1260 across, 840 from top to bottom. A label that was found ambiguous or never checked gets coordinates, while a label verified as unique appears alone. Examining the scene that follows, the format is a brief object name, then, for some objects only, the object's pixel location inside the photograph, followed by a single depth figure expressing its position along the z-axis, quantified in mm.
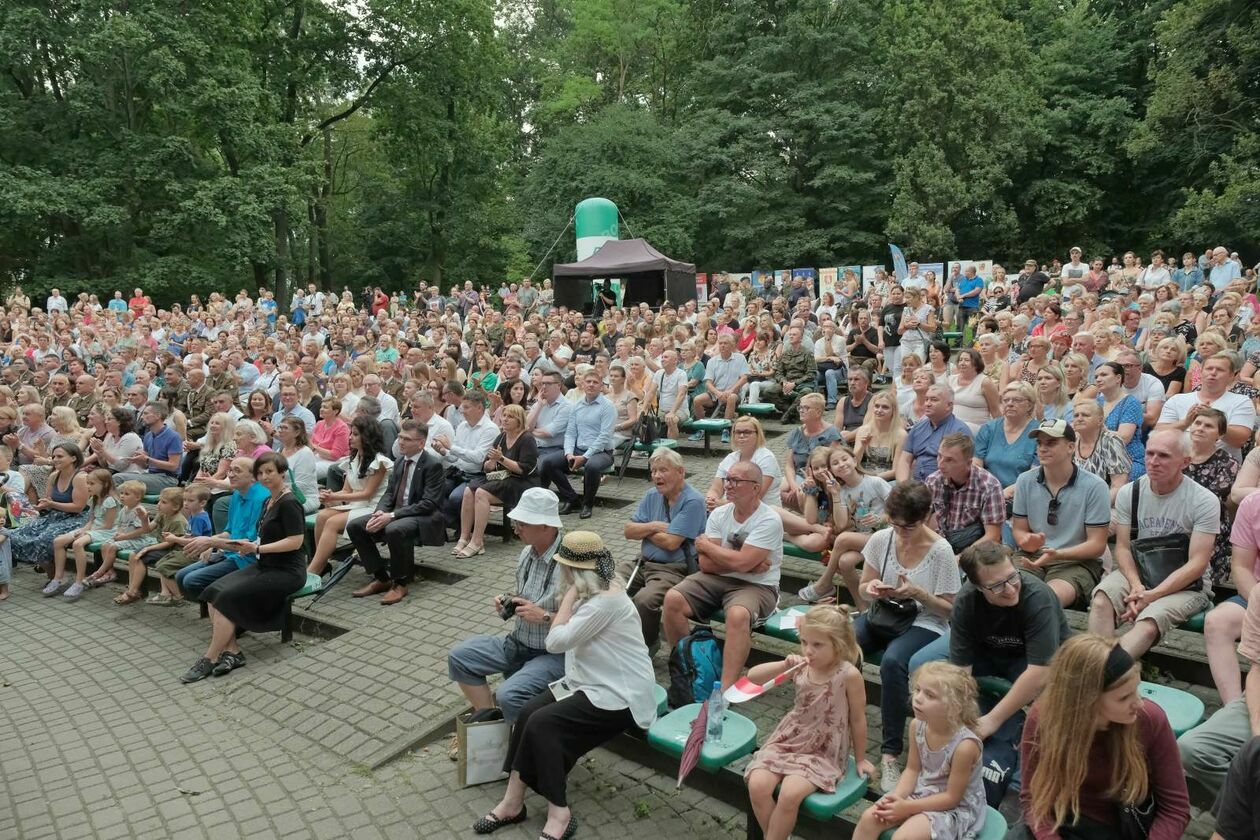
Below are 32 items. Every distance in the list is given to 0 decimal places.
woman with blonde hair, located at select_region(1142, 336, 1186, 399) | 7396
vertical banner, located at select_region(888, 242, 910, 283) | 21734
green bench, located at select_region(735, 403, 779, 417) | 10812
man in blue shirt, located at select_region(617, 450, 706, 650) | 5293
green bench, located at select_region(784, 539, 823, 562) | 5699
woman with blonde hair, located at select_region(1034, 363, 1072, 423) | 6668
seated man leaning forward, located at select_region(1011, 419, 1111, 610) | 4590
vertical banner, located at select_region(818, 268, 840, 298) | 20898
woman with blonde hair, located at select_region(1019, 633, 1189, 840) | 2695
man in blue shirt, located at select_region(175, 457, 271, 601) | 6457
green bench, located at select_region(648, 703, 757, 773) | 3744
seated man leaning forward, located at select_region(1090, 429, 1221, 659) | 4180
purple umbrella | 3658
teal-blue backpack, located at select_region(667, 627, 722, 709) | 4500
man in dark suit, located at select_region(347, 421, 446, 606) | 6953
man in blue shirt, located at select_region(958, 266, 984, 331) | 16891
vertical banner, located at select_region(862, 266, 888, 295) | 22219
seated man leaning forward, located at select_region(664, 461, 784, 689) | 4832
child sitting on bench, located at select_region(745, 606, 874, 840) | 3459
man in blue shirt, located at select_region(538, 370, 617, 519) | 8547
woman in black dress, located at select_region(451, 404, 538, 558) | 7738
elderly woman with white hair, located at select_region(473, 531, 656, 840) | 3908
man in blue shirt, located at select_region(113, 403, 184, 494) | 9047
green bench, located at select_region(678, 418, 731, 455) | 10086
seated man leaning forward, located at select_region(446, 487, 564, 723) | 4410
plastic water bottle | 3900
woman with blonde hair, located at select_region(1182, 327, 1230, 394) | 6895
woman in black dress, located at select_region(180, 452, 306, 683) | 6059
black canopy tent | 21125
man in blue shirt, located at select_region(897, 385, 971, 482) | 6121
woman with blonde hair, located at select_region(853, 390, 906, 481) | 6719
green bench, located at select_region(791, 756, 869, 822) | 3318
